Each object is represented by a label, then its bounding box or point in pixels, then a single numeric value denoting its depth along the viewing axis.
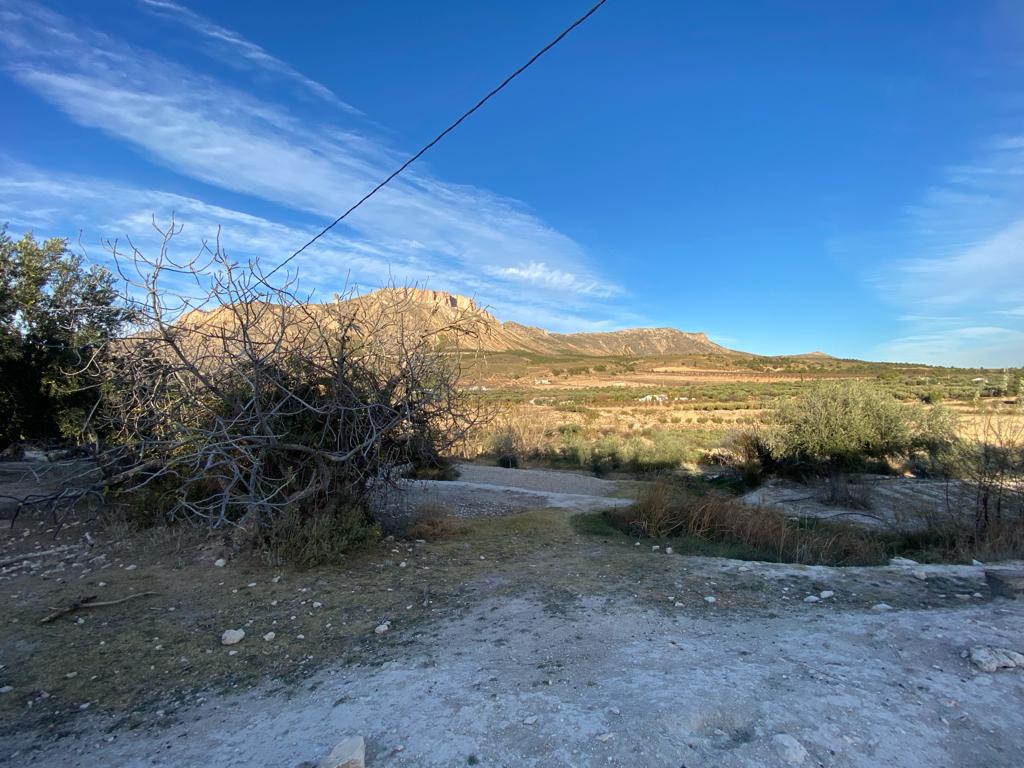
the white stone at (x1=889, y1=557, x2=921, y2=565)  6.35
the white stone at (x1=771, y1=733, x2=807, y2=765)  2.77
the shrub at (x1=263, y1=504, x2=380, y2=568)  6.39
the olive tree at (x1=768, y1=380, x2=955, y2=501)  14.32
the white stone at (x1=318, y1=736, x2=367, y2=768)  2.74
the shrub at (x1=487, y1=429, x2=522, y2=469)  20.92
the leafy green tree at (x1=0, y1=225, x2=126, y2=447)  8.23
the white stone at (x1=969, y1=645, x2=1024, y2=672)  3.59
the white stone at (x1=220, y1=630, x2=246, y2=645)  4.57
